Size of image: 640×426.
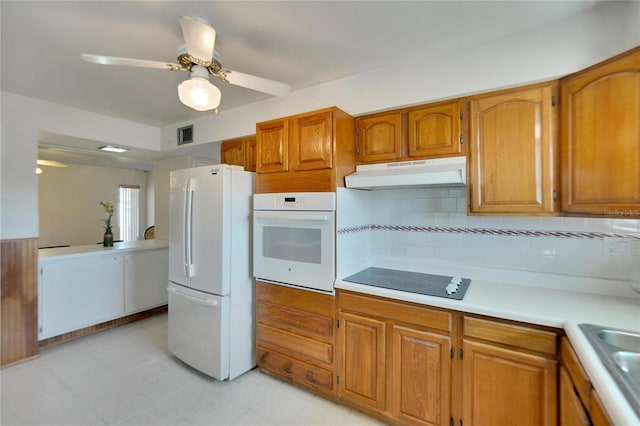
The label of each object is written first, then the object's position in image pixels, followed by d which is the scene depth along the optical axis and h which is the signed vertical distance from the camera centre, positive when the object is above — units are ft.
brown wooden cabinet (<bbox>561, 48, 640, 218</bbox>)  4.34 +1.21
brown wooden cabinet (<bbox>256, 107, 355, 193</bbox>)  6.66 +1.55
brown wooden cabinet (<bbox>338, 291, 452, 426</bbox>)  5.39 -3.01
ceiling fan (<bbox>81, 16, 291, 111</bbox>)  4.48 +2.56
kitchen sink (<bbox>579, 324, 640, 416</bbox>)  2.81 -1.74
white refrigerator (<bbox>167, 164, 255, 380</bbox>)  7.40 -1.56
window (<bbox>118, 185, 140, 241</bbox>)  21.20 +0.14
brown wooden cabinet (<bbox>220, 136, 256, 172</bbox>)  9.55 +2.14
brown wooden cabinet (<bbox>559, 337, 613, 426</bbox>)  3.13 -2.28
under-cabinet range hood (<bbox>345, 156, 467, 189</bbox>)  5.74 +0.84
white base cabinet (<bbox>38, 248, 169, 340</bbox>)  9.25 -2.72
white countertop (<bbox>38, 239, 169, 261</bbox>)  9.63 -1.36
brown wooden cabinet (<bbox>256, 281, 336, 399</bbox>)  6.70 -3.09
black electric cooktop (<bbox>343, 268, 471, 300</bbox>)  5.73 -1.58
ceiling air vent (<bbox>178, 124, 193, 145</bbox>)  10.79 +3.03
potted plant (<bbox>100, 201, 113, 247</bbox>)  11.74 -1.00
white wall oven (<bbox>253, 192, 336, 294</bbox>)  6.57 -0.65
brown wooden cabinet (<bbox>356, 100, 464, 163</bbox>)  6.18 +1.86
